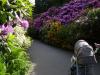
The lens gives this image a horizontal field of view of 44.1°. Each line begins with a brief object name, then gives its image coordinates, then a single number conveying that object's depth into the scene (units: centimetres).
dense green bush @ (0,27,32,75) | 178
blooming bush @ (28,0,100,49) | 395
